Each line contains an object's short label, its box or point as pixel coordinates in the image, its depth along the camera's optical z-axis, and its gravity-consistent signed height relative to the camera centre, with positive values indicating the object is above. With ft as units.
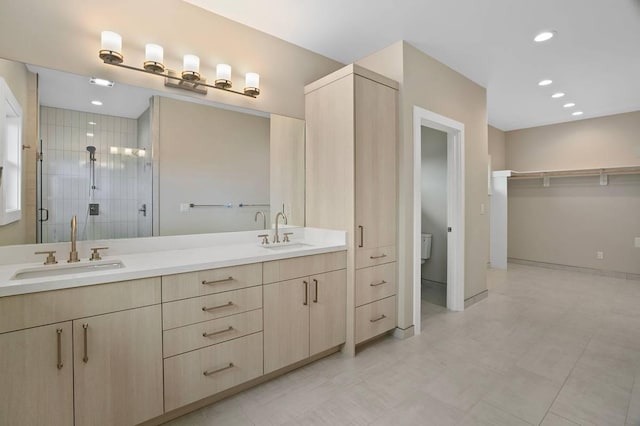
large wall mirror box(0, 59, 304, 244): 5.88 +1.20
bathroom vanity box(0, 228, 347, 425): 4.30 -1.96
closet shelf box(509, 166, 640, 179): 15.09 +2.22
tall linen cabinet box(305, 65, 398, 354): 7.94 +0.94
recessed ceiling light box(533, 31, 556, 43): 8.68 +5.12
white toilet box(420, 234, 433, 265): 14.35 -1.53
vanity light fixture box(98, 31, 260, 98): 5.99 +3.24
